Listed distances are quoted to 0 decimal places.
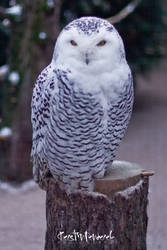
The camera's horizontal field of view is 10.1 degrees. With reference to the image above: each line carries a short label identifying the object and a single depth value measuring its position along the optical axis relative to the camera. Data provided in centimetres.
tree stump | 553
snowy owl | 493
